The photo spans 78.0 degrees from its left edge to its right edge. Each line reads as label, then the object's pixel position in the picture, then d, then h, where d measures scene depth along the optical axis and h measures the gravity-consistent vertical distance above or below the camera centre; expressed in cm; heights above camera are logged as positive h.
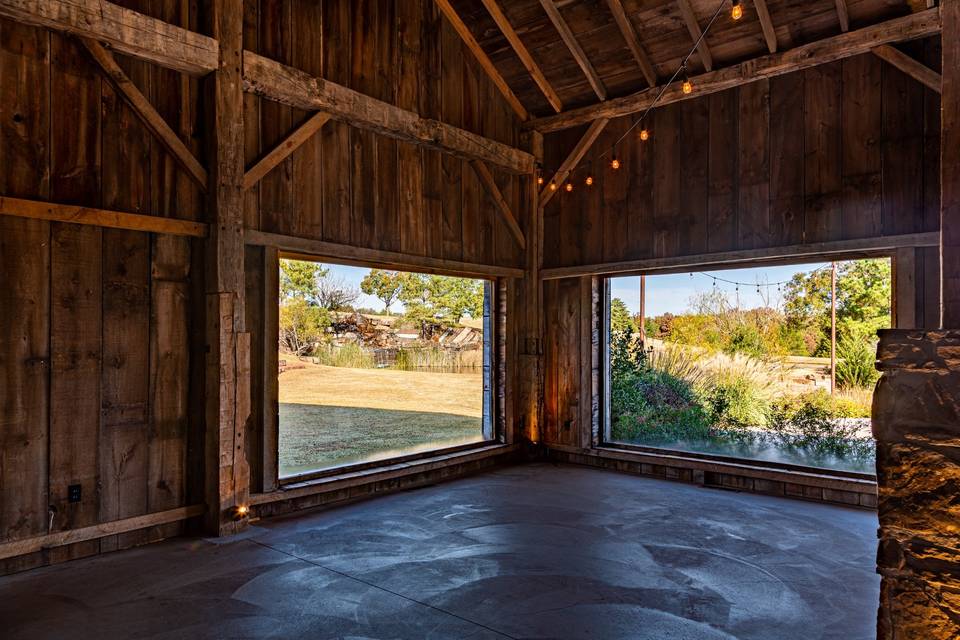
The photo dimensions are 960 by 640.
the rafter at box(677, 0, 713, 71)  547 +276
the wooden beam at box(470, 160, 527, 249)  682 +146
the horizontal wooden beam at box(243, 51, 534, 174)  479 +197
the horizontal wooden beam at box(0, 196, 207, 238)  369 +72
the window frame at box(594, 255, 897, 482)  523 -95
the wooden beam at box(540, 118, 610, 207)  681 +196
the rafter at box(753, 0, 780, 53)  520 +267
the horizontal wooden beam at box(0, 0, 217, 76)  371 +197
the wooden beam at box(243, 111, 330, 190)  473 +146
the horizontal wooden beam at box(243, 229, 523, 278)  492 +64
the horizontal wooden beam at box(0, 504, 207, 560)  364 -138
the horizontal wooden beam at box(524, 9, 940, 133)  480 +239
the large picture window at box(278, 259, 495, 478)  528 -42
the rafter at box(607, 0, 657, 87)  579 +285
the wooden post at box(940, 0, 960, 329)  200 +54
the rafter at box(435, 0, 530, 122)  645 +305
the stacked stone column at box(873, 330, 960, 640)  178 -51
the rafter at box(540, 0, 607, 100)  606 +294
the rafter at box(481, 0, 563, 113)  625 +300
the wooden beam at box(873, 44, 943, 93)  475 +210
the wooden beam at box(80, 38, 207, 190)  403 +150
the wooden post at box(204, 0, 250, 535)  438 +21
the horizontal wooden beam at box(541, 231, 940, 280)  493 +64
